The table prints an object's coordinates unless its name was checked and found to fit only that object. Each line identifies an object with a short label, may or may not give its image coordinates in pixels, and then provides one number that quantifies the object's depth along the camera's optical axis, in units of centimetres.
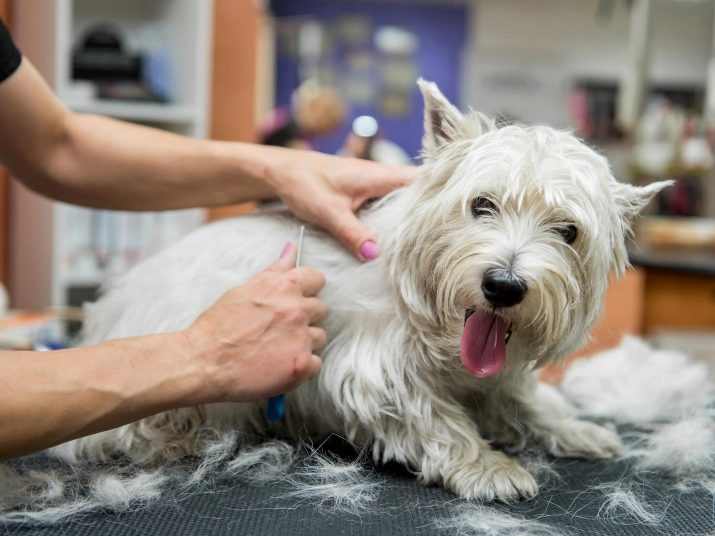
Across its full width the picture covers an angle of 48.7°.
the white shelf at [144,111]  234
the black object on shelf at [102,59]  240
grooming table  77
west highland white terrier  88
